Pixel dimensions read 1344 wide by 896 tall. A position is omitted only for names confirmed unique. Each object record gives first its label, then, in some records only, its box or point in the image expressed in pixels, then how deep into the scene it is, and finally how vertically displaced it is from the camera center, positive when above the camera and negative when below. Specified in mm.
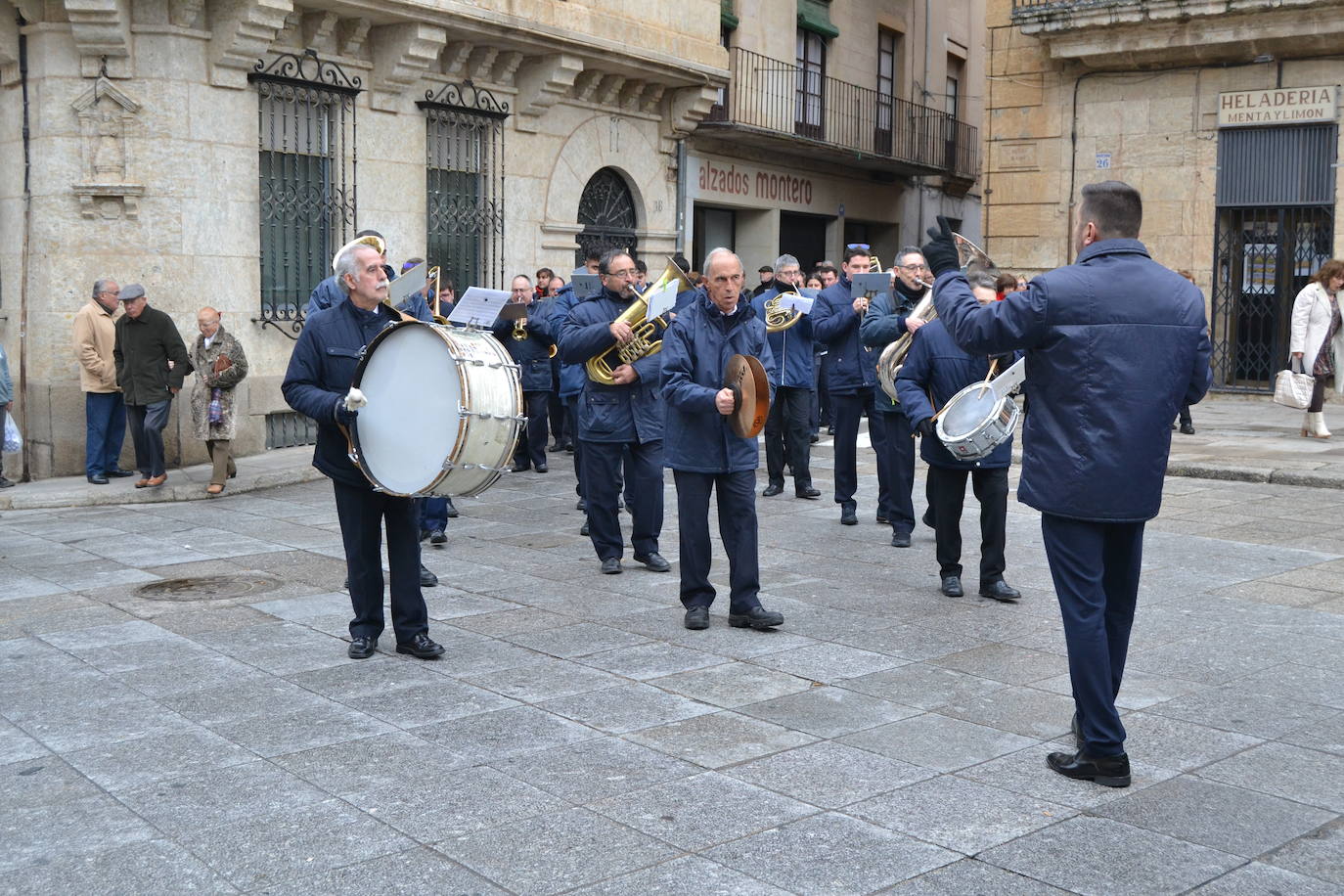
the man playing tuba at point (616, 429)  8477 -547
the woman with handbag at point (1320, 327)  13867 +169
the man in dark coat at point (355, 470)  6211 -575
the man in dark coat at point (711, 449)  6930 -536
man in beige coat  12484 -383
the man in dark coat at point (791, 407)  11336 -541
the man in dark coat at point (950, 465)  7703 -672
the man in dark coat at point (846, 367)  10258 -193
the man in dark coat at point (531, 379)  13539 -392
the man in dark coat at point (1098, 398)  4680 -186
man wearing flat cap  12141 -324
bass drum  5840 -312
